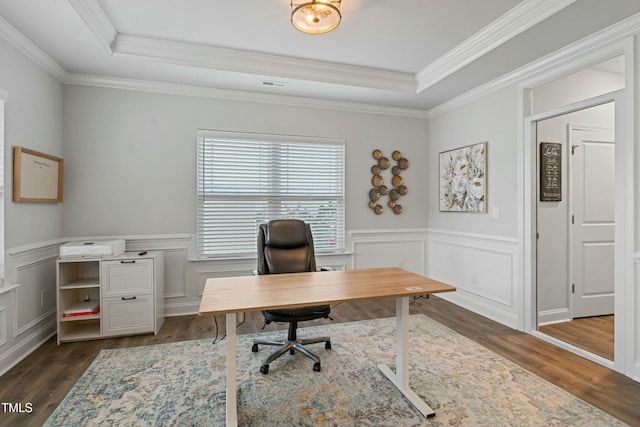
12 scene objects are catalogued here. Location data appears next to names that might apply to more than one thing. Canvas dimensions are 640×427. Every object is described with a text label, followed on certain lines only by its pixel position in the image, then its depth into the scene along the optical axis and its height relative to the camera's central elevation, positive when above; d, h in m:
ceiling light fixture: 2.12 +1.31
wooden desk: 1.70 -0.47
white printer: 2.84 -0.34
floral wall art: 3.60 +0.40
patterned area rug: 1.83 -1.17
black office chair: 2.57 -0.37
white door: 3.32 -0.09
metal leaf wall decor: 4.26 +0.38
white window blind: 3.67 +0.30
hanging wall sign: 3.12 +0.40
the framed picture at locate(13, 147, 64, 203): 2.49 +0.30
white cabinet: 2.87 -0.80
